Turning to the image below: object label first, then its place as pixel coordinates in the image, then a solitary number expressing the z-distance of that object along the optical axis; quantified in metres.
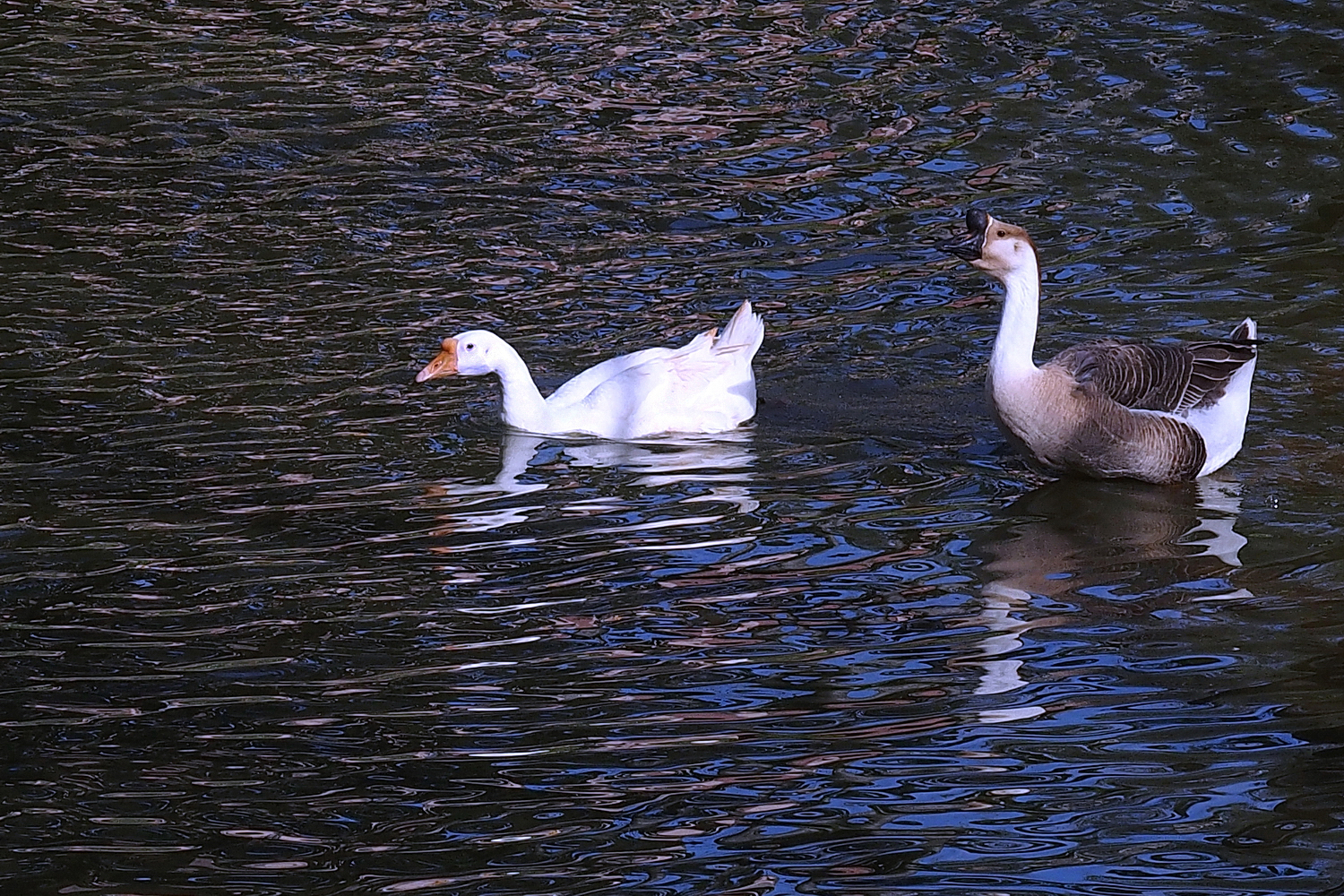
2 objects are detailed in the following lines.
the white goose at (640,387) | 19.67
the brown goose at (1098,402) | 17.69
